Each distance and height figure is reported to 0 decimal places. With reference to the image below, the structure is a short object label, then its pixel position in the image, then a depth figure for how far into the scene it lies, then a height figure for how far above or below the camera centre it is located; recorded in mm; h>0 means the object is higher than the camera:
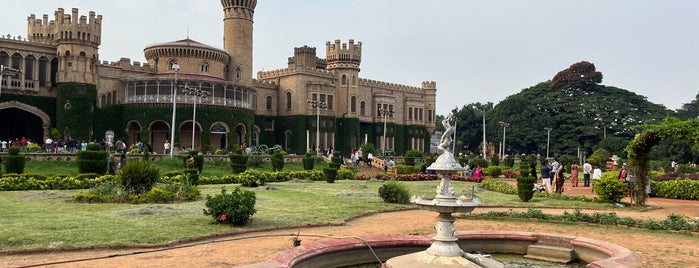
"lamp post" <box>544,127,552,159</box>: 73969 +1813
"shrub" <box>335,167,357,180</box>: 32969 -1630
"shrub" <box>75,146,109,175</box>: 25516 -809
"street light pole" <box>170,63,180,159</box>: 36062 -35
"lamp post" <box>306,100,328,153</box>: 50325 +3738
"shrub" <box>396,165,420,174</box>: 35469 -1401
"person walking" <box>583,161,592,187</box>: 30547 -1227
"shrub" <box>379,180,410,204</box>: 19609 -1614
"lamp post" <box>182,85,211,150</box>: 40750 +3919
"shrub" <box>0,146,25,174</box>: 25062 -896
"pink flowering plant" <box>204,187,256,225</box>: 12943 -1439
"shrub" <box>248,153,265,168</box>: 36938 -1009
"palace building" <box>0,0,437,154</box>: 42812 +4391
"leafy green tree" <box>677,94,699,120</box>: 98062 +7308
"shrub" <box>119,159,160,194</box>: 18125 -1094
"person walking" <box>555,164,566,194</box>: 24547 -1274
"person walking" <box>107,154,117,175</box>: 25516 -1058
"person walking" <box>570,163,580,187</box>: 30462 -1414
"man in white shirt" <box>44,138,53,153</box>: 34631 -226
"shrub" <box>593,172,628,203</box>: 21047 -1412
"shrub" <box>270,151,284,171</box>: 34531 -964
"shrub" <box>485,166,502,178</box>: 37812 -1486
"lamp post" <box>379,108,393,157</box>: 56584 +3634
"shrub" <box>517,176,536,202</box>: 21625 -1447
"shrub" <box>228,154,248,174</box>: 31734 -1034
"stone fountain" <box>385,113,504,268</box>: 8609 -1268
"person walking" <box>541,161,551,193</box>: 24766 -1122
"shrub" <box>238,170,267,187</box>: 24500 -1541
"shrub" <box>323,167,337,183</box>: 29078 -1431
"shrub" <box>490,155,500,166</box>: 47491 -1031
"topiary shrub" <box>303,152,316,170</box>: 35188 -1010
